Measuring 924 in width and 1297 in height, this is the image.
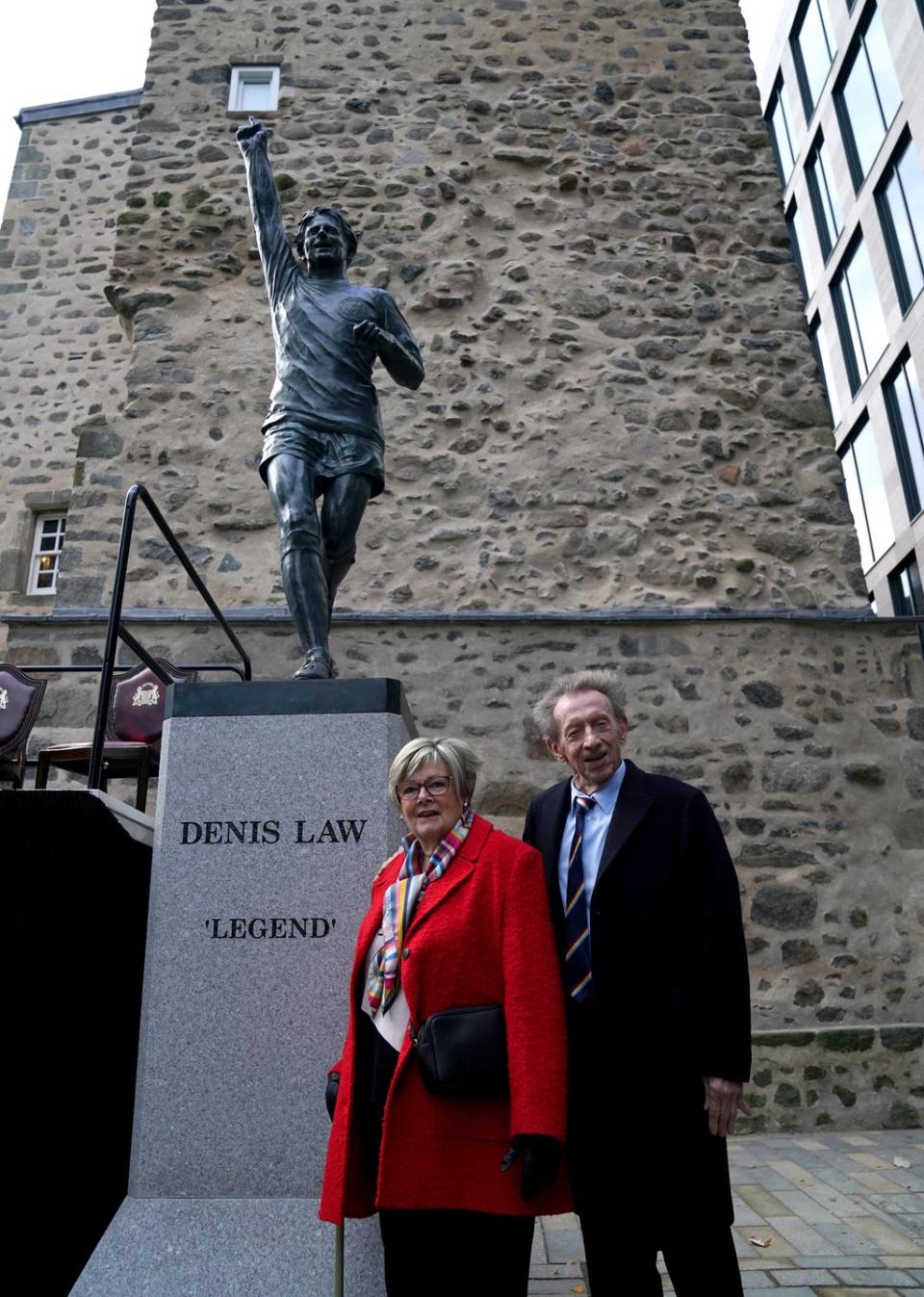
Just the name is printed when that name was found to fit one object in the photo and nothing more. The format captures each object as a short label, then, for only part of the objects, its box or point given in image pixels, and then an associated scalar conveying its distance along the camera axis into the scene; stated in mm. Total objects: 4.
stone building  5578
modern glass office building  13641
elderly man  1877
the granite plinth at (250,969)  2303
